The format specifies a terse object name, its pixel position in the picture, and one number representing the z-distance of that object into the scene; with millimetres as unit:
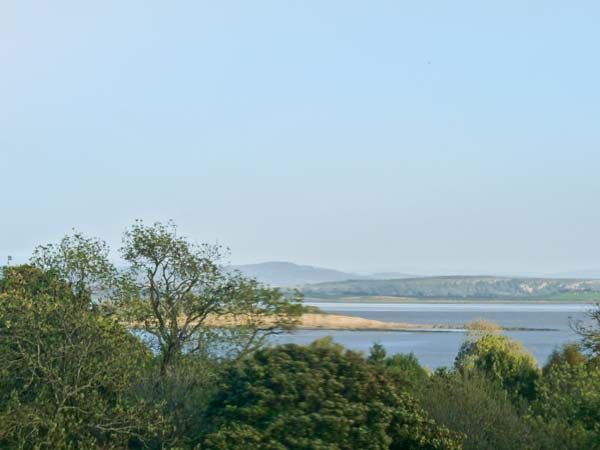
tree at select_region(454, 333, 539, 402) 51250
